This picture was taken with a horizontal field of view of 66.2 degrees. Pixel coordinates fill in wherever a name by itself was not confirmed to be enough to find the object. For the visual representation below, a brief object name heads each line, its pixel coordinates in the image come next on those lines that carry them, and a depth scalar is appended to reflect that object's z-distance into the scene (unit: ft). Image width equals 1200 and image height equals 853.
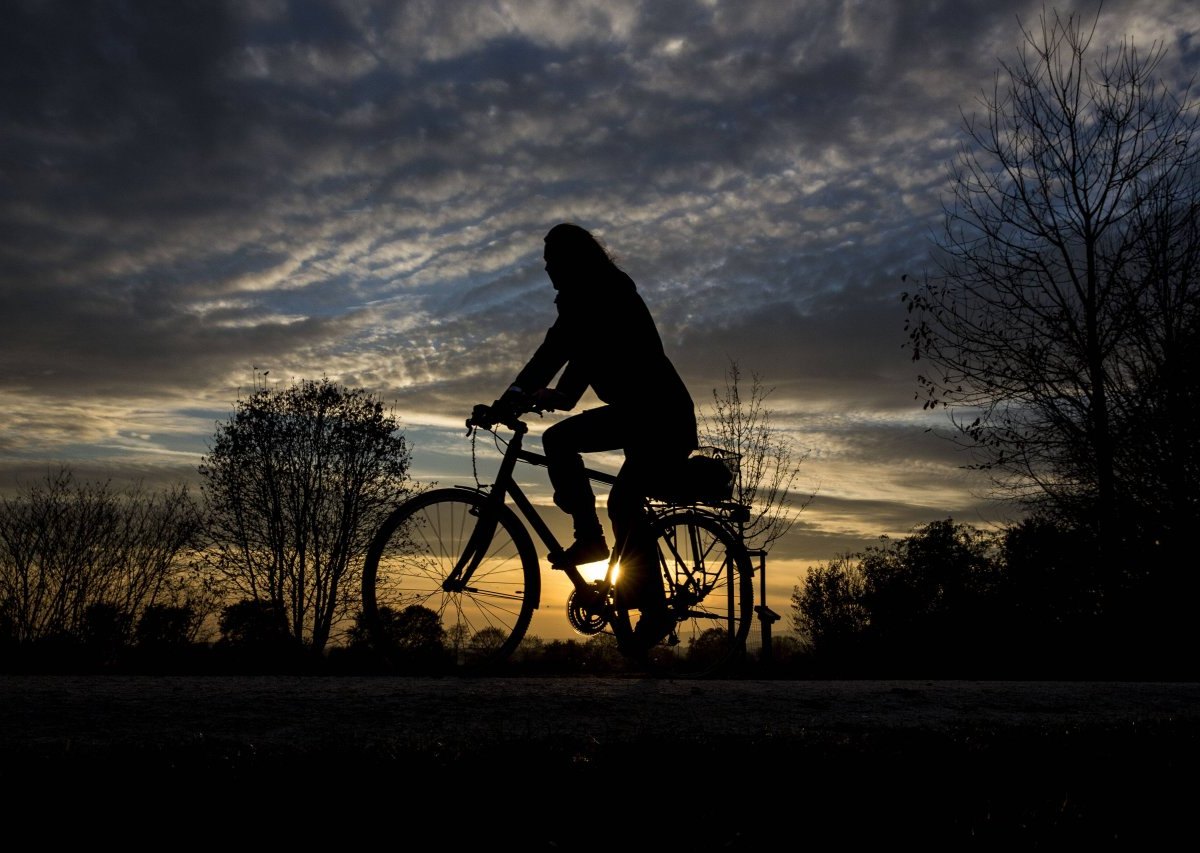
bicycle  18.17
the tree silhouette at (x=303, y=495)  83.46
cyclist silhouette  17.49
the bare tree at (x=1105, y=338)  44.91
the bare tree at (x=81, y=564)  70.90
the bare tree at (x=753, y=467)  55.83
